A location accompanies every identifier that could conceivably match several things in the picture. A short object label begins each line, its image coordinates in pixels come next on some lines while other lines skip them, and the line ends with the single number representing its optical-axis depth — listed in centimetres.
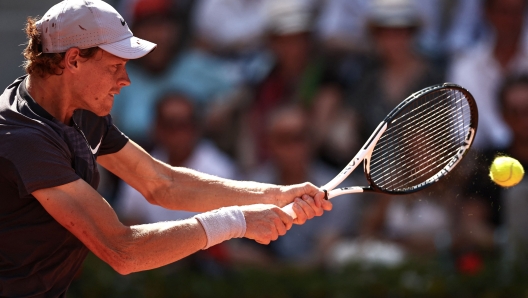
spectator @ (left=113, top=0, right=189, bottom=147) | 1535
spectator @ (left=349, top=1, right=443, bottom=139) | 1403
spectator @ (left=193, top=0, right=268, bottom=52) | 1501
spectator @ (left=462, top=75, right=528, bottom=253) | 1336
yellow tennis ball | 877
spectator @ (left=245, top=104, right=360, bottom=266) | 1412
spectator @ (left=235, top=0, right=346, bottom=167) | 1464
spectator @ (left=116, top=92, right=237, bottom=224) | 1490
